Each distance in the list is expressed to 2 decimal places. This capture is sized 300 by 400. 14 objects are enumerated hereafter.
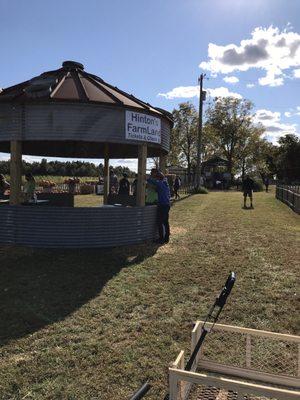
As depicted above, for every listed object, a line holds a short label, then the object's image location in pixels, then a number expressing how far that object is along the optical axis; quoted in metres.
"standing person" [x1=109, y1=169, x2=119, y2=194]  26.19
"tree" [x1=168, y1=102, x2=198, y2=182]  57.34
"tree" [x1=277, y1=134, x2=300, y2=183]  71.50
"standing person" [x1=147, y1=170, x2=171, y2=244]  11.20
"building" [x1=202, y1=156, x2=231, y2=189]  54.06
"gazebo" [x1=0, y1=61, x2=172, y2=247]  9.79
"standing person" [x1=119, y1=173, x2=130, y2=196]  18.78
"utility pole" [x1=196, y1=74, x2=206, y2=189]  37.41
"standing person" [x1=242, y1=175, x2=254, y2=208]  23.72
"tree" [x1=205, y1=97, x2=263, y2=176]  67.81
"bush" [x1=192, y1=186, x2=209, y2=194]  38.04
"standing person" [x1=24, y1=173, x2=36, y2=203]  16.14
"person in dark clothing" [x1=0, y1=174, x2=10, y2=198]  18.43
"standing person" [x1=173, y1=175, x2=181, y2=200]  28.92
